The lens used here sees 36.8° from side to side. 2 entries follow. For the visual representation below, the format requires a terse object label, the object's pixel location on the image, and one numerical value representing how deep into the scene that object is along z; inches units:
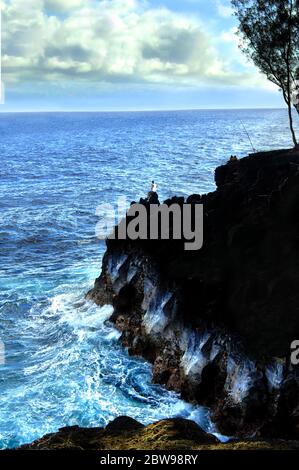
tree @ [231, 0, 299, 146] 1667.1
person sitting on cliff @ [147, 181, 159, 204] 1537.2
